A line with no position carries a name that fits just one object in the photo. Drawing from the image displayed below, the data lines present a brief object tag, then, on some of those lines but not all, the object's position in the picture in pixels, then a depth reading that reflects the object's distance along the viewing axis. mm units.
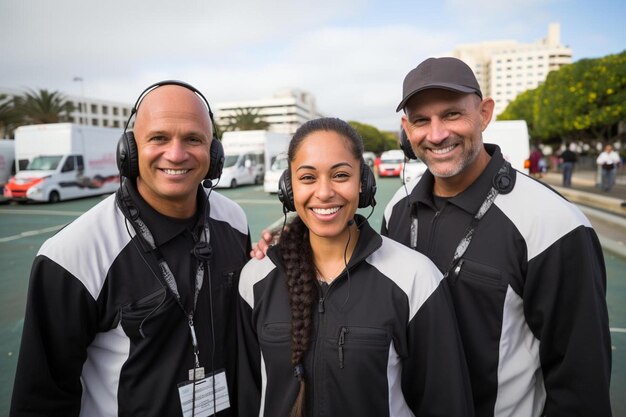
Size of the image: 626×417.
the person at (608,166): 15984
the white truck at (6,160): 21203
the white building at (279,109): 135000
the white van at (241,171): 22594
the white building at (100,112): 86750
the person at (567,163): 18891
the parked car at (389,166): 26875
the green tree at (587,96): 25134
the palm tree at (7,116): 33750
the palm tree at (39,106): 37091
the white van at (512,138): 12344
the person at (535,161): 22127
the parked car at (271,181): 18516
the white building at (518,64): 141500
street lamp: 81431
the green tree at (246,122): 53500
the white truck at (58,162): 16906
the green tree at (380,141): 110562
